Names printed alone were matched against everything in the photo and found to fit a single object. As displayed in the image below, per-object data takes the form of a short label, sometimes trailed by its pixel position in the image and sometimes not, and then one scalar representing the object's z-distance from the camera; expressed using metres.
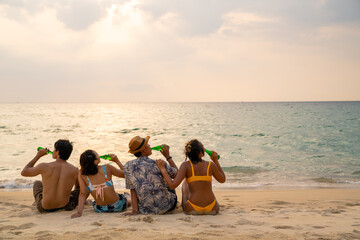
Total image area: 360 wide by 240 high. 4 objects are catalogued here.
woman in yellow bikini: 4.73
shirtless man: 5.03
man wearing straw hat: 4.84
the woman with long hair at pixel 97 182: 4.79
